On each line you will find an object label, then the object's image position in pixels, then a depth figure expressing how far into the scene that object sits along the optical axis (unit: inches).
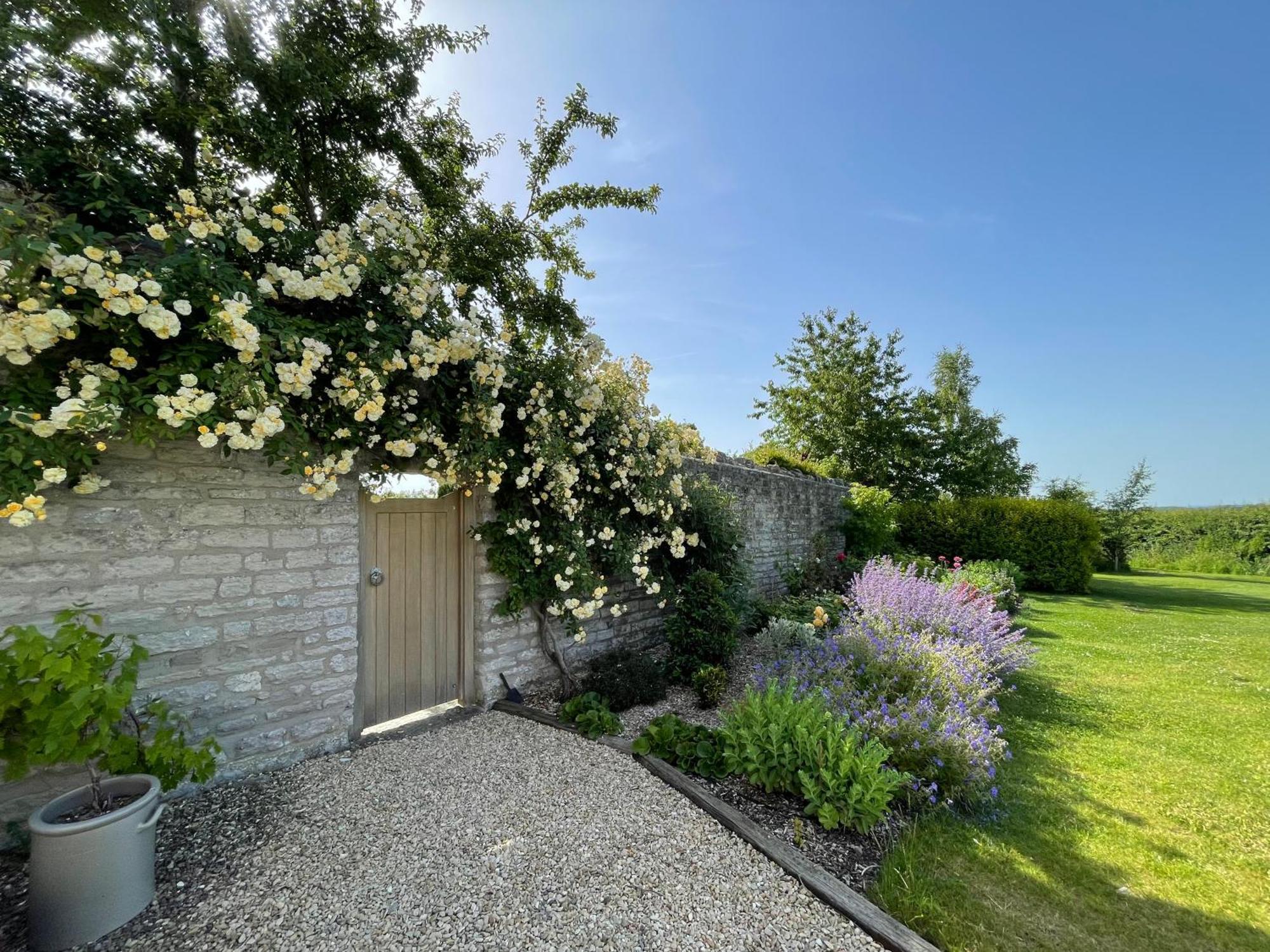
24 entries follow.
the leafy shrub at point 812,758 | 105.1
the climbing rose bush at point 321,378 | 80.0
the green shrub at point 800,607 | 265.3
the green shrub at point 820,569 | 341.7
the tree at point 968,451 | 677.3
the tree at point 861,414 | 673.6
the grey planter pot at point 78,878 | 69.3
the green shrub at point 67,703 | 72.3
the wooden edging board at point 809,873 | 78.0
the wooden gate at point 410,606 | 146.6
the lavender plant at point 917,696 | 122.5
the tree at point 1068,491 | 731.4
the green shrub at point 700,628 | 196.5
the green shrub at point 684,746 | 125.7
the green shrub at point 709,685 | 173.9
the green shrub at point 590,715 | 146.1
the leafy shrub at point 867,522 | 446.6
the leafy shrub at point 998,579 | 346.0
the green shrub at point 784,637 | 224.4
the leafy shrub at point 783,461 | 453.4
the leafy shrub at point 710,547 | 221.9
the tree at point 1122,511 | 706.8
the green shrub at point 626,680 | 171.3
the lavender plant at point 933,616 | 195.9
